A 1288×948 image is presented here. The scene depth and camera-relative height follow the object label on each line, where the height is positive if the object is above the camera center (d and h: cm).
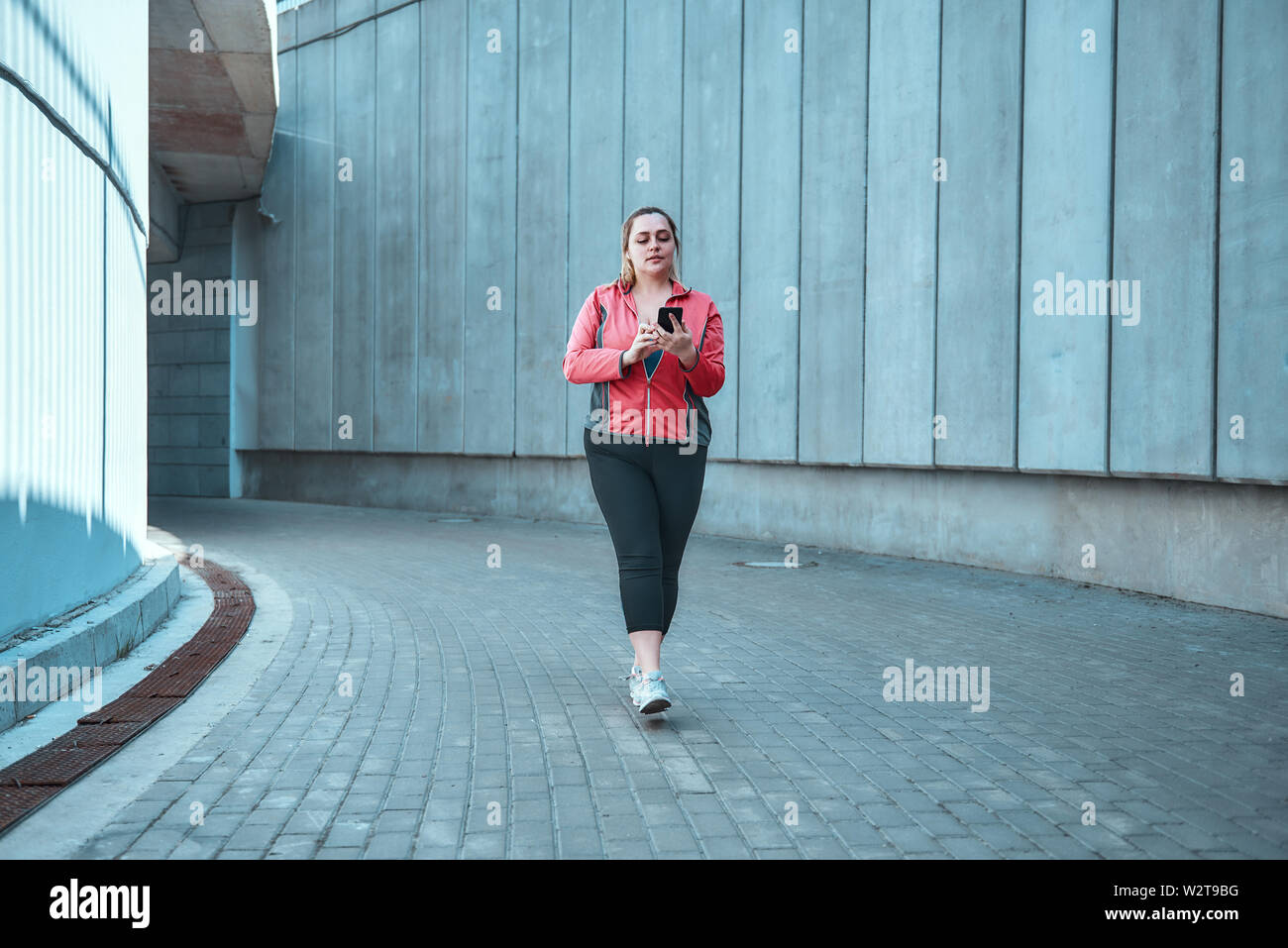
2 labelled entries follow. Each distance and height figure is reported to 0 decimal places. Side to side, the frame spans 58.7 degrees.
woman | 452 +16
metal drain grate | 350 -102
